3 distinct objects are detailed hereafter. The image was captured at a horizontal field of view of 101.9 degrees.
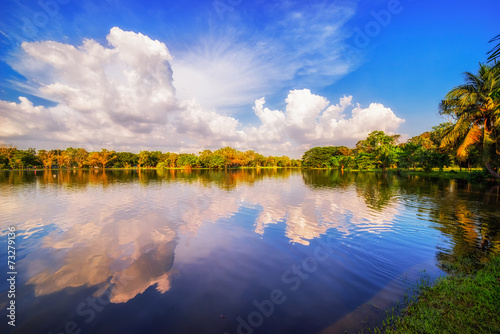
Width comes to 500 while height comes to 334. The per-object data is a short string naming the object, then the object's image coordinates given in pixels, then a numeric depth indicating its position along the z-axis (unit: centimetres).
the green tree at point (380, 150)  6475
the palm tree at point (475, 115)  1719
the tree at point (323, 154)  11731
